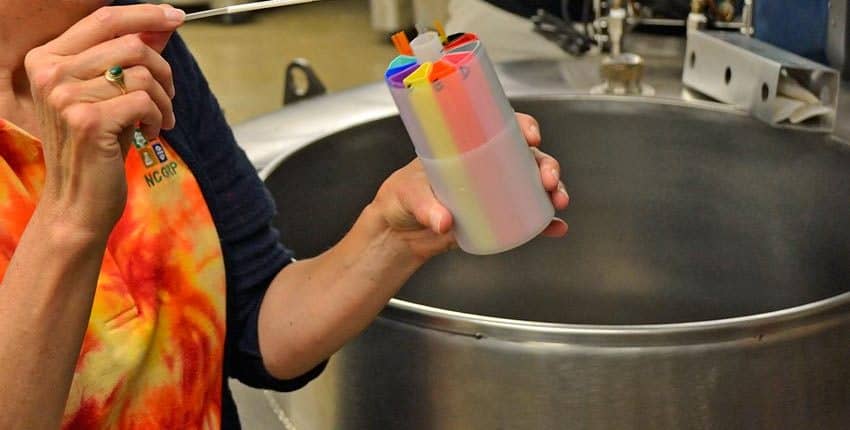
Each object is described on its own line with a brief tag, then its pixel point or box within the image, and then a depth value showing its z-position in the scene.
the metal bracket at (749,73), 1.23
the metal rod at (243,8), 0.73
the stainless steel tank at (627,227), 1.21
